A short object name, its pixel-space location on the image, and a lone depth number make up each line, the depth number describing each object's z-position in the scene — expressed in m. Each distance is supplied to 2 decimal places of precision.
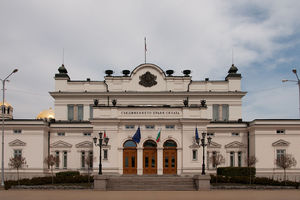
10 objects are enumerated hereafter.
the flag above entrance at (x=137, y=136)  45.94
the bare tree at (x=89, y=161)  46.46
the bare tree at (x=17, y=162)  44.57
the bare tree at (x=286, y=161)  43.34
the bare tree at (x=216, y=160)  45.93
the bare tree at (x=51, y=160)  45.94
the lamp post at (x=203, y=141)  37.74
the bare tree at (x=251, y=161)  45.90
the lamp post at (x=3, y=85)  40.41
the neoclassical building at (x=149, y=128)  46.44
